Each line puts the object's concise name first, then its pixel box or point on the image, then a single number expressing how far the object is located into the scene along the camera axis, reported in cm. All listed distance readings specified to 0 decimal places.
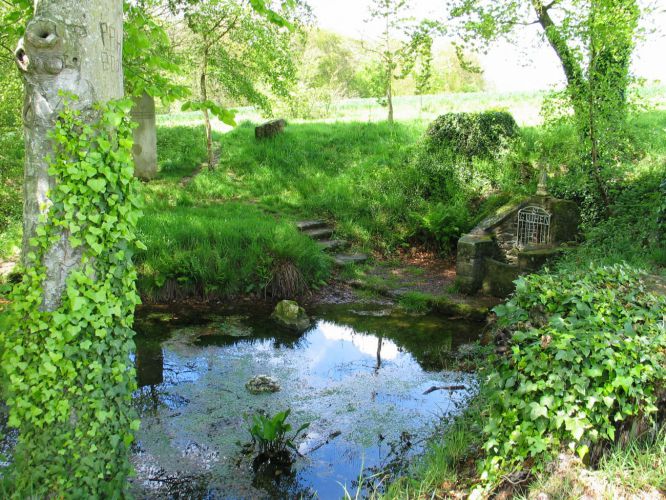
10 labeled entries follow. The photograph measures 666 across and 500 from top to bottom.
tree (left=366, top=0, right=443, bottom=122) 1451
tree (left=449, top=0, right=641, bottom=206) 802
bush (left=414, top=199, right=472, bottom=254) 1170
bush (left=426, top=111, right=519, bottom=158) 1355
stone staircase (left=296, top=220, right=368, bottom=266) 1118
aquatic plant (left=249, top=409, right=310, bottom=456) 447
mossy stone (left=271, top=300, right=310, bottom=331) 817
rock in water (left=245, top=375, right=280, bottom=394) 593
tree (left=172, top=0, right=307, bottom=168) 1344
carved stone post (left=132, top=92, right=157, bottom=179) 1407
